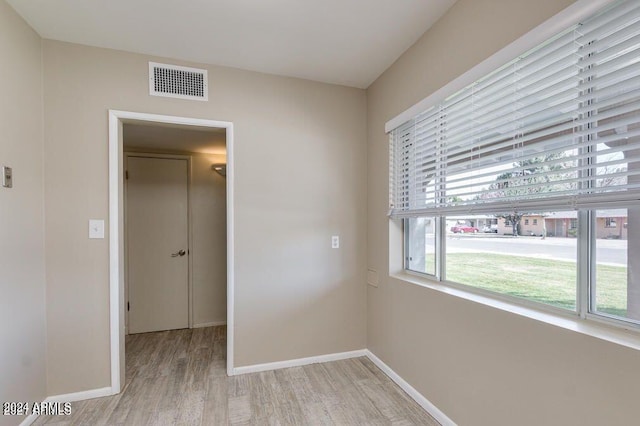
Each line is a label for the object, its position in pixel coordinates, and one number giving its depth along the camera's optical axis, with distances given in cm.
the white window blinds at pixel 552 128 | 113
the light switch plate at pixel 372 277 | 279
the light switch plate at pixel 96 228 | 224
